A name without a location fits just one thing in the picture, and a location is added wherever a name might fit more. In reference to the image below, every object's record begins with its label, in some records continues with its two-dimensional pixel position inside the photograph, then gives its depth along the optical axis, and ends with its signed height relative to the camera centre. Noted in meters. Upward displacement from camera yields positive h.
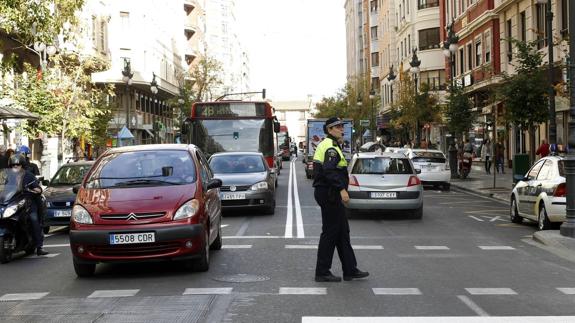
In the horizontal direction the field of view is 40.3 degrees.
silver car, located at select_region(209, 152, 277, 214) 17.70 -0.72
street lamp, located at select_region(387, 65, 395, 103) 45.75 +4.18
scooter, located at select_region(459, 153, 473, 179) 33.38 -0.78
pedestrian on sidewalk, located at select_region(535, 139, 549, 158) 26.15 -0.20
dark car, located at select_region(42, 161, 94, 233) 15.39 -0.83
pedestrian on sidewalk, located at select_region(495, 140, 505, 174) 36.84 -0.38
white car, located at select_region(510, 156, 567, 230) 14.00 -0.94
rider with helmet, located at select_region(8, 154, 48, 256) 11.95 -0.53
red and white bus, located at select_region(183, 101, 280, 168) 23.72 +0.74
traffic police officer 8.89 -0.61
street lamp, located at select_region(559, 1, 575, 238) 12.84 -0.37
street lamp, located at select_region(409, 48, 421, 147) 36.16 +3.84
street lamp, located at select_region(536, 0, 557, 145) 19.28 +1.29
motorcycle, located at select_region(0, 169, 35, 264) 11.52 -0.89
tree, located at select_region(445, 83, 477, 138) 32.41 +1.45
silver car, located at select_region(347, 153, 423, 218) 17.03 -0.87
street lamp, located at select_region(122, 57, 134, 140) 34.38 +3.48
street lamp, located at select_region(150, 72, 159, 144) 44.12 +3.64
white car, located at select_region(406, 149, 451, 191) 28.28 -0.81
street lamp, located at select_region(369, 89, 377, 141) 60.73 +2.34
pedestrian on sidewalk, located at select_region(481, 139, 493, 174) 38.22 -0.40
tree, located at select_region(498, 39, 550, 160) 22.52 +1.57
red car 9.22 -0.75
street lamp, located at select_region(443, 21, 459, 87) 30.56 +4.01
